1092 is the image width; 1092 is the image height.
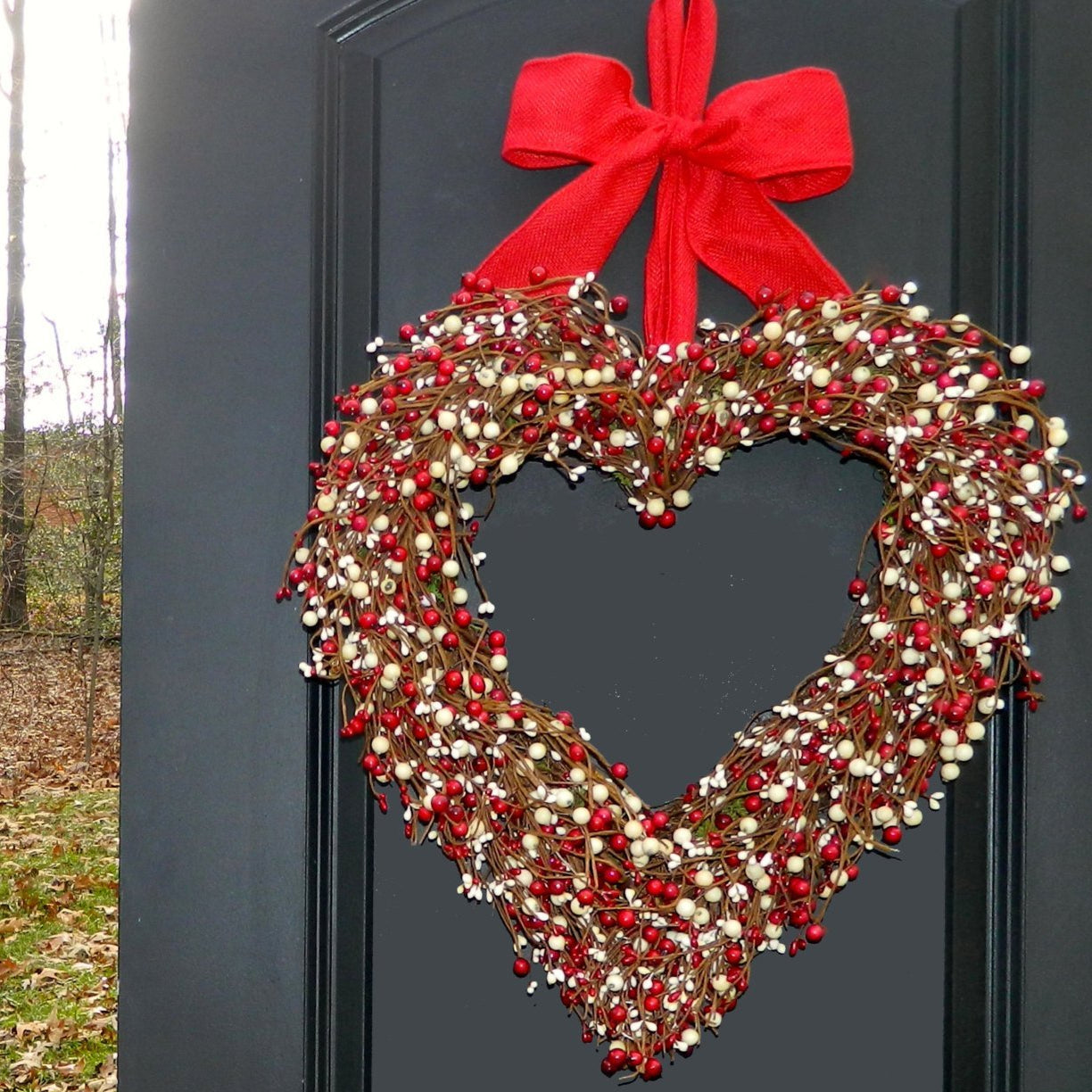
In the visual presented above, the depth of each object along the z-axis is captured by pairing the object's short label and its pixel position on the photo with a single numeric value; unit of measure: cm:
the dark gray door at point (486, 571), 80
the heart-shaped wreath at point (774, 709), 70
